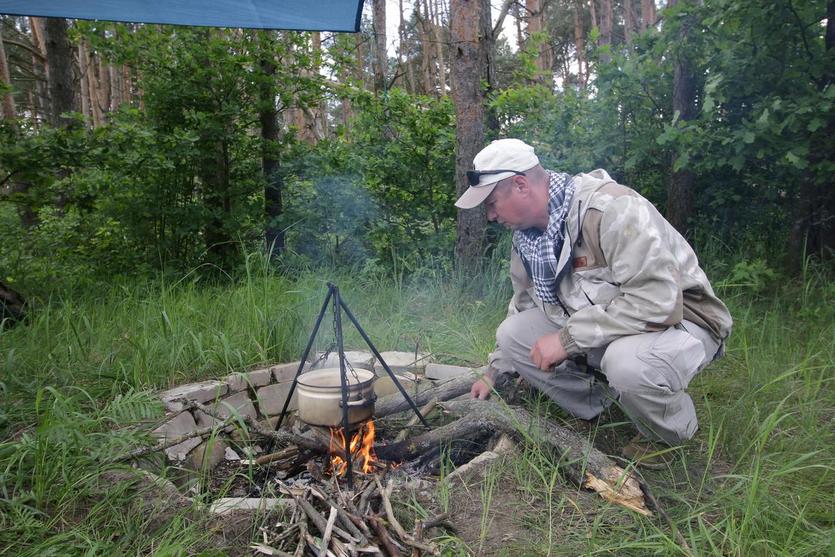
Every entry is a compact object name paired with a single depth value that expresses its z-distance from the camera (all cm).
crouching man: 246
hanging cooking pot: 265
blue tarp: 408
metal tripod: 242
